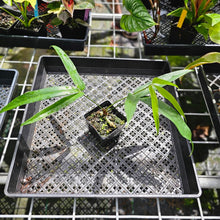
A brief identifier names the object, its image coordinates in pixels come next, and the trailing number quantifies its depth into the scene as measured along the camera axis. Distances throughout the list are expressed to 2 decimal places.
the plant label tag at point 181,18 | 0.75
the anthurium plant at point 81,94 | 0.51
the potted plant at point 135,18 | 0.72
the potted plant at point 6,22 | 0.86
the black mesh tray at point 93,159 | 0.64
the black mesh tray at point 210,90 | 0.78
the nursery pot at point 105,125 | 0.67
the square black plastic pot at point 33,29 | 0.87
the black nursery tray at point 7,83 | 0.77
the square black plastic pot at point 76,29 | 0.87
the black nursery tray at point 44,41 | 0.85
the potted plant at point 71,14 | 0.76
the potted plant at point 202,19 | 0.73
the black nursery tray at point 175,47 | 0.88
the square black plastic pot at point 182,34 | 0.85
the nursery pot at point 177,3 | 1.09
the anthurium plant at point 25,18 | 0.85
